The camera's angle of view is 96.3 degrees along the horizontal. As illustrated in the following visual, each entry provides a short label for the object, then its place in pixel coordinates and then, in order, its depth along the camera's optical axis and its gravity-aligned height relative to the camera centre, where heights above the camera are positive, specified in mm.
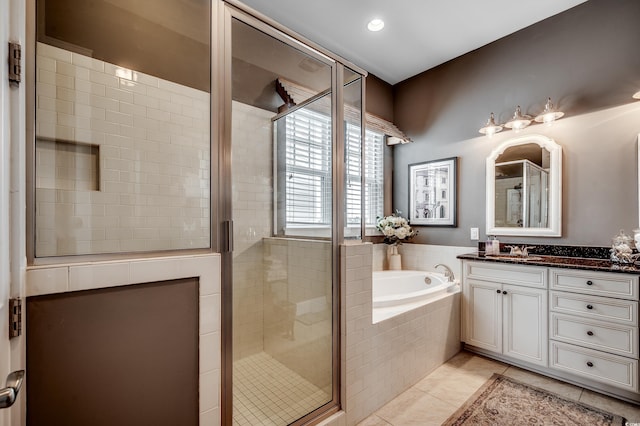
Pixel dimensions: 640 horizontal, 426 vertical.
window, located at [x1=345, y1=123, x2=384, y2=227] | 3486 +484
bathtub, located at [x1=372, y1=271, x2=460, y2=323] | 2170 -718
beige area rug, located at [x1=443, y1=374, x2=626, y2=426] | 1761 -1280
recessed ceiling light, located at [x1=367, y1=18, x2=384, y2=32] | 2588 +1737
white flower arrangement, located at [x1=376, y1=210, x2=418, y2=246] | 3344 -184
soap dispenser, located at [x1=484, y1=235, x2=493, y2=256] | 2785 -338
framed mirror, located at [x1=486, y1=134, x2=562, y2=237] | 2566 +248
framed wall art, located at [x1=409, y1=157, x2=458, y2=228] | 3225 +245
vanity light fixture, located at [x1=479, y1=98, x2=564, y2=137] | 2516 +868
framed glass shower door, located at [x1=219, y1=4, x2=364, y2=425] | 1378 +2
